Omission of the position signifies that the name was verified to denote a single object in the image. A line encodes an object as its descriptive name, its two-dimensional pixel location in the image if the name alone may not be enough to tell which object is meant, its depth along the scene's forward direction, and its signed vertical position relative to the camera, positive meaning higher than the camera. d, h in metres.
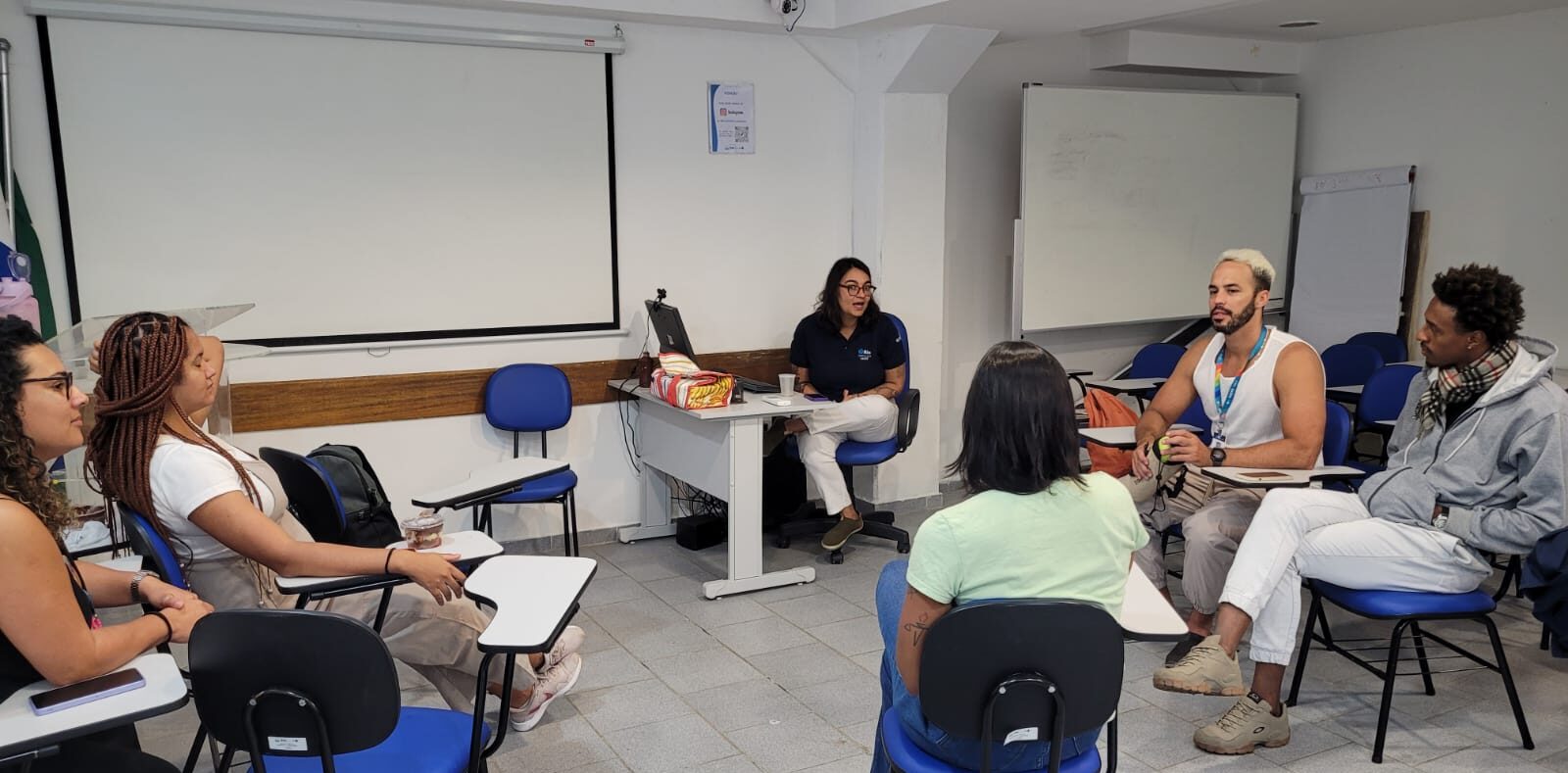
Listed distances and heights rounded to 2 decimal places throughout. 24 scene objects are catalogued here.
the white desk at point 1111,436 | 3.38 -0.70
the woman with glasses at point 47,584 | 1.57 -0.54
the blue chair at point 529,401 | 4.32 -0.73
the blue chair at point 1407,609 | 2.67 -0.96
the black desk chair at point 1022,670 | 1.66 -0.71
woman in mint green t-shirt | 1.73 -0.49
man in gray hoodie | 2.65 -0.74
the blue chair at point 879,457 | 4.48 -0.99
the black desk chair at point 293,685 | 1.58 -0.70
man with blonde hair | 3.10 -0.60
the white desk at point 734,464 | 3.94 -0.93
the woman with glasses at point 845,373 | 4.46 -0.67
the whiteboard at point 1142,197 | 5.33 +0.11
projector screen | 3.72 +0.13
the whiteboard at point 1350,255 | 5.61 -0.20
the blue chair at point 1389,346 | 5.16 -0.61
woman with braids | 2.12 -0.53
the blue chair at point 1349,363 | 4.94 -0.67
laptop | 4.16 -0.43
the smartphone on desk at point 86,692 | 1.57 -0.70
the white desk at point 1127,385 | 4.89 -0.76
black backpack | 2.89 -0.77
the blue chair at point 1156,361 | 5.32 -0.70
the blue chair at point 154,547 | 2.09 -0.64
